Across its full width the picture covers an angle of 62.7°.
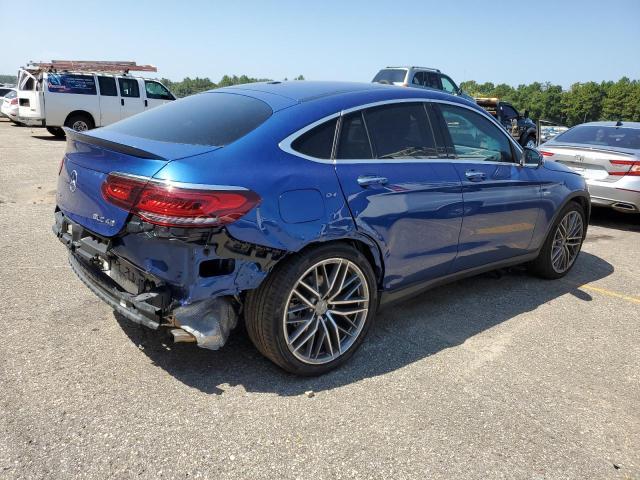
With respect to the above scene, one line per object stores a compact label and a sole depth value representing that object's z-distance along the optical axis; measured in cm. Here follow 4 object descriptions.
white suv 1520
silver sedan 693
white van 1484
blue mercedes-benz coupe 256
